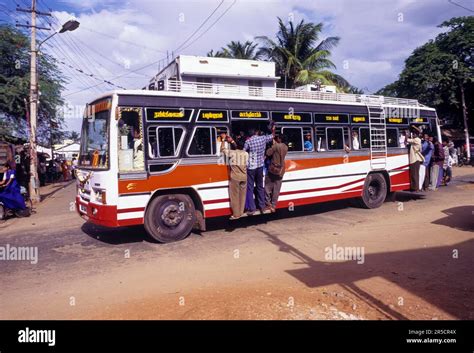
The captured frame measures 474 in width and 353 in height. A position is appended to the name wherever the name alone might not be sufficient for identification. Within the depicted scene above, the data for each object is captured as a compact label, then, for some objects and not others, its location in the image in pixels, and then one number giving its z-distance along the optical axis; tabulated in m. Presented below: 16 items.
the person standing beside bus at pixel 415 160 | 10.95
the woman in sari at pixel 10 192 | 10.26
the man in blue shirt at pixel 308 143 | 9.12
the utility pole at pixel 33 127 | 14.58
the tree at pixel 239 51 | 33.75
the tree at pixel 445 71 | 28.12
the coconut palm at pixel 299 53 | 27.45
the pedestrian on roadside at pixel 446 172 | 15.26
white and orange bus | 6.73
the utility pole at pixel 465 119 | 27.92
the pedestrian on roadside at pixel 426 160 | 11.23
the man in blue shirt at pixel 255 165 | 8.04
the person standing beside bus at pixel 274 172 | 8.27
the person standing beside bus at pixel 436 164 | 11.69
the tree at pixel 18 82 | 19.97
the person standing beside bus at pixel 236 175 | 7.75
